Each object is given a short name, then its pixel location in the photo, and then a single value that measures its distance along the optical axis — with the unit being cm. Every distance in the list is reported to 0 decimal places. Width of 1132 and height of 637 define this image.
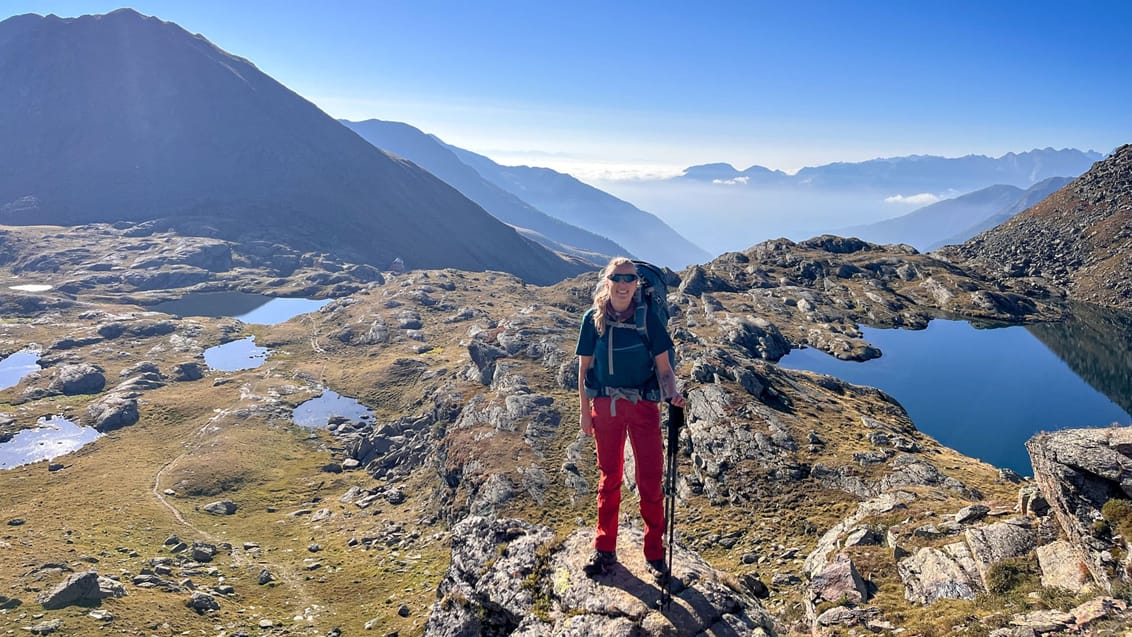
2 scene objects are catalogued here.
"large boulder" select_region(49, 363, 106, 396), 11144
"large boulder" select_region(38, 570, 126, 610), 3816
